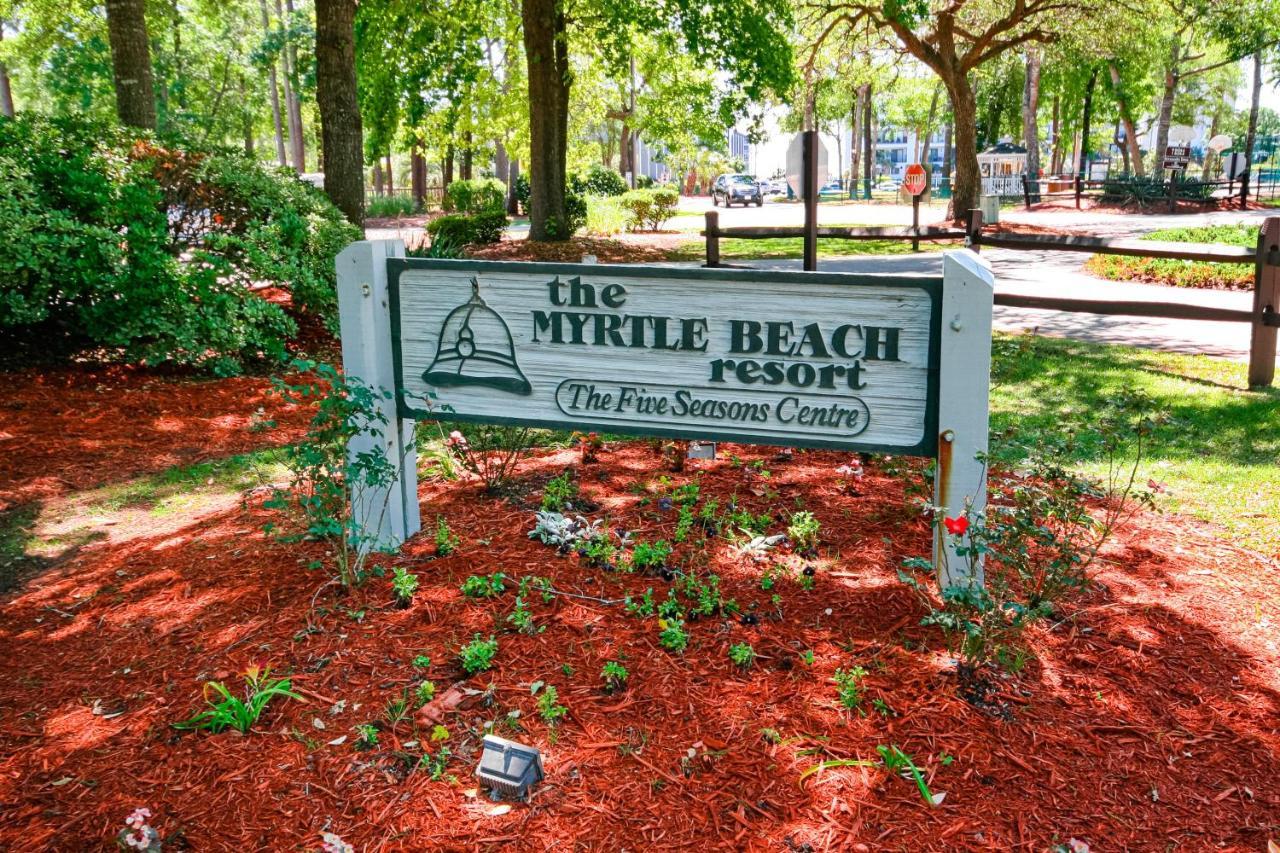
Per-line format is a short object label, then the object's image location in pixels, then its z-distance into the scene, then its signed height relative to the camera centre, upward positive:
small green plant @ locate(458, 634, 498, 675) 2.99 -1.30
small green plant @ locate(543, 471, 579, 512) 4.20 -1.17
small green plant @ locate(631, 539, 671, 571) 3.63 -1.23
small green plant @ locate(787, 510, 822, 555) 3.79 -1.20
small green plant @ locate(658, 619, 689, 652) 3.11 -1.30
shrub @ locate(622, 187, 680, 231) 25.73 +0.38
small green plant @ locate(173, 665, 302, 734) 2.79 -1.36
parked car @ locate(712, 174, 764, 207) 49.19 +1.40
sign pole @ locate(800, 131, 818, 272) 7.32 +0.22
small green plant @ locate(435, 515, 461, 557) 3.76 -1.21
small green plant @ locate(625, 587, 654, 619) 3.30 -1.28
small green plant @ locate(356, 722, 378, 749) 2.70 -1.39
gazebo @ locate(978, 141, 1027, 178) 38.09 +2.21
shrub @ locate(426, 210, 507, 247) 17.11 -0.07
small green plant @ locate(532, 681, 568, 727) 2.78 -1.36
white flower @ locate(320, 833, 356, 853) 2.36 -1.47
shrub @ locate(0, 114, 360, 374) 6.72 -0.14
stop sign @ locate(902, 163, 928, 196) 21.26 +0.86
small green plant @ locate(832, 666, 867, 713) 2.82 -1.35
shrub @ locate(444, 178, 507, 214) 33.91 +1.00
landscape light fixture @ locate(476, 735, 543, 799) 2.50 -1.37
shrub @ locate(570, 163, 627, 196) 36.81 +1.51
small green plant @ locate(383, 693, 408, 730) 2.80 -1.38
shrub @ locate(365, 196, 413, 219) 36.08 +0.62
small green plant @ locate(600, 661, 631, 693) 2.94 -1.35
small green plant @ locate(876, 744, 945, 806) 2.55 -1.42
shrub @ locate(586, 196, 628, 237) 23.72 +0.07
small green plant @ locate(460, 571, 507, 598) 3.43 -1.25
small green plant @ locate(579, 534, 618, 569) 3.66 -1.22
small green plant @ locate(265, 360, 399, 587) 3.38 -0.85
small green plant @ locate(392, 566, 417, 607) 3.39 -1.24
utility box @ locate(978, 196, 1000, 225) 17.62 +0.17
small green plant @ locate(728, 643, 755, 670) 3.02 -1.32
